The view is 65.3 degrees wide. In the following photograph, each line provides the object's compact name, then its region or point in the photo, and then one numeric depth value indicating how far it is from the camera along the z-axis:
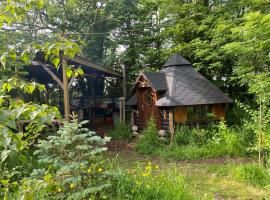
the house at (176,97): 7.38
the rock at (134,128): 8.70
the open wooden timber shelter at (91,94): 11.34
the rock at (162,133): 7.44
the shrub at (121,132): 8.64
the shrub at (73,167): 3.03
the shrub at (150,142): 6.66
